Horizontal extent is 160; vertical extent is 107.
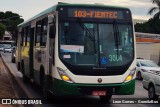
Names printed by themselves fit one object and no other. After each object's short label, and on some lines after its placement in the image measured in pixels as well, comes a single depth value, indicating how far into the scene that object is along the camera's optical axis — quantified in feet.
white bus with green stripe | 38.01
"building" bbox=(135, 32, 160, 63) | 192.80
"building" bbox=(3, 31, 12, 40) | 531.91
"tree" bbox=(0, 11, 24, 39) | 483.92
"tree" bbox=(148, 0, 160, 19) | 227.81
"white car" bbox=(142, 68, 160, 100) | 47.73
